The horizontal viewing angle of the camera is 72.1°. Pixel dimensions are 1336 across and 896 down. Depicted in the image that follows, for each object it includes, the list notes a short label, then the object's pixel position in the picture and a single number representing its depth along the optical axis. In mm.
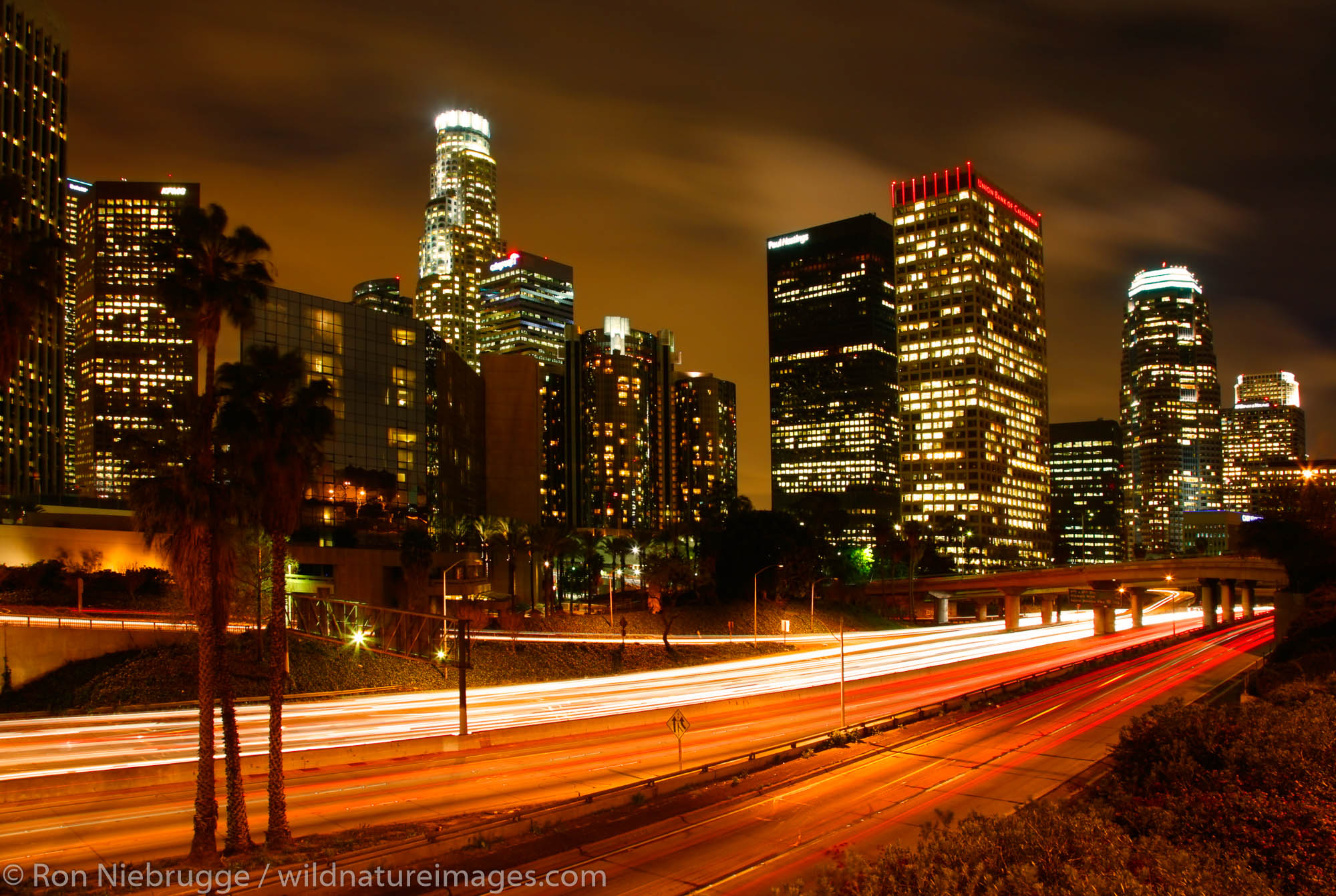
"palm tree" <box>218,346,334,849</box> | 21703
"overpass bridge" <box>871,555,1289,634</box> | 90188
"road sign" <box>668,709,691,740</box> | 27625
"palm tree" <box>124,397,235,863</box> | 20281
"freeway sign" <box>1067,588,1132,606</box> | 94712
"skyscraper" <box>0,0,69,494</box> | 139125
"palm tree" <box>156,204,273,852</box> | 20922
